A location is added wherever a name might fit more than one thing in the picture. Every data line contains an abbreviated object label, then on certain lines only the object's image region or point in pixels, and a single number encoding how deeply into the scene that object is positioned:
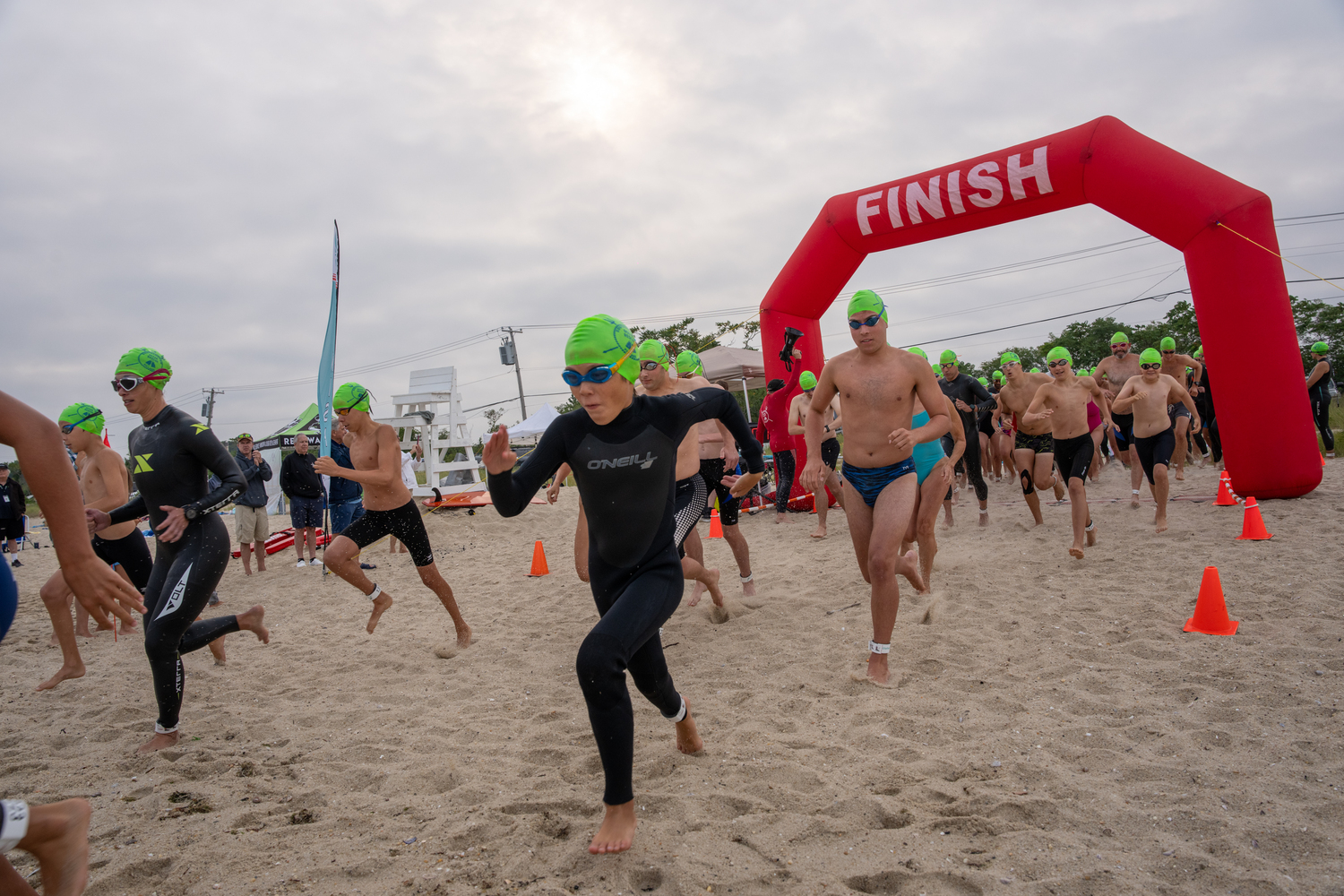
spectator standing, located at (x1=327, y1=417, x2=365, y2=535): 9.60
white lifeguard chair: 17.86
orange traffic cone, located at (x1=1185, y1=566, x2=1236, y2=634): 4.33
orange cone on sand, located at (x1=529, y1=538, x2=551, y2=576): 8.45
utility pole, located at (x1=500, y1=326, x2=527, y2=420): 39.16
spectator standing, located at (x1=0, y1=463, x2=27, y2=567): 10.65
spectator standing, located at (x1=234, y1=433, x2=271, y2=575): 10.02
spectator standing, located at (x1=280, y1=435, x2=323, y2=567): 10.31
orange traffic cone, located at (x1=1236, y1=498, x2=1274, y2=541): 6.68
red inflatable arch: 7.77
